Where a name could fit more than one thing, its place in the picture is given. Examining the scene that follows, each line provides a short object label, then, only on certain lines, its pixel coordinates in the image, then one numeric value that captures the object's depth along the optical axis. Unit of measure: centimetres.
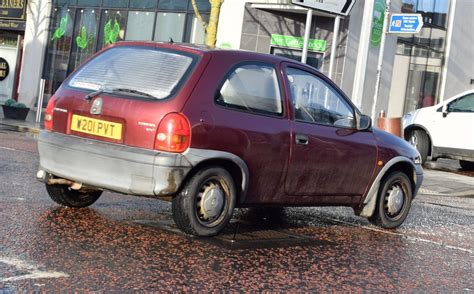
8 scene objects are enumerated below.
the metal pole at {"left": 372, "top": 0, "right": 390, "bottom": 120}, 1692
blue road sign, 1623
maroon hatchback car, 551
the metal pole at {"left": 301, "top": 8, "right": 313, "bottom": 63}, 1540
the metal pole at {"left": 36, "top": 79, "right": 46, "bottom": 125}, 2047
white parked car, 1600
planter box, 2153
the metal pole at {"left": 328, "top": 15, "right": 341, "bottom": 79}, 1606
